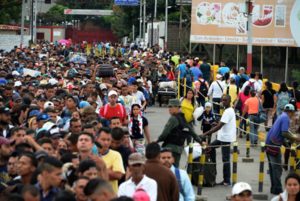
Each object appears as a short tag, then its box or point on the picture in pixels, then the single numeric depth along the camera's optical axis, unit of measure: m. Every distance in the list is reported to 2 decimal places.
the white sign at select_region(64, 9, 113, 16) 129.50
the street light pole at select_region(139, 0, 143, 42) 100.03
